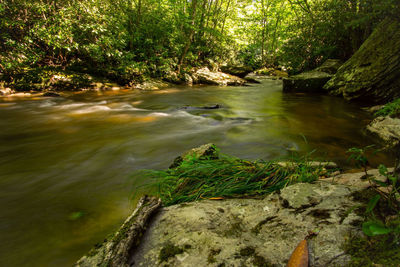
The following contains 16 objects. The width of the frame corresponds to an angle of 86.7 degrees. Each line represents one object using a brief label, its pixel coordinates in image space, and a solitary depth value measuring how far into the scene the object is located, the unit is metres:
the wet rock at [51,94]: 8.88
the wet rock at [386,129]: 3.52
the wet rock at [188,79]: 15.04
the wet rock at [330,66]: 10.56
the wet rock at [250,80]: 16.93
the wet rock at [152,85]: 11.85
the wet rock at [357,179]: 1.47
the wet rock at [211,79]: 15.31
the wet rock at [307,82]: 9.34
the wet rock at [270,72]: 22.69
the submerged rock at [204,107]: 7.66
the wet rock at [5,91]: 8.70
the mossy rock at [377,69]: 6.00
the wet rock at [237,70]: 19.83
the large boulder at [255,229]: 1.01
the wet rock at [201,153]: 2.50
